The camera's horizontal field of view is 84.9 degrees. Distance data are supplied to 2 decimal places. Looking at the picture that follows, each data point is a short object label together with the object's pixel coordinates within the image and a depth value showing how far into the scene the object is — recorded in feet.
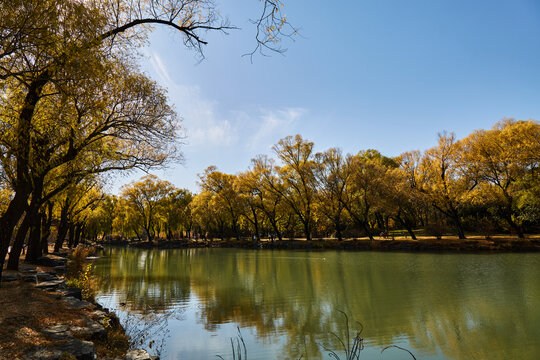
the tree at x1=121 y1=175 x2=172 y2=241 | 194.08
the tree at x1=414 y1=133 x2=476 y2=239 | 103.24
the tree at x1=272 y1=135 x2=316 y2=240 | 138.41
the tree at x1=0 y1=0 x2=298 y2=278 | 17.79
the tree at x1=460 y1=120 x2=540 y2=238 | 89.66
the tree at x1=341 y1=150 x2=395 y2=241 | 120.98
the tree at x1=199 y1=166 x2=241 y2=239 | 166.20
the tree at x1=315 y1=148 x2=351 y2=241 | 130.00
